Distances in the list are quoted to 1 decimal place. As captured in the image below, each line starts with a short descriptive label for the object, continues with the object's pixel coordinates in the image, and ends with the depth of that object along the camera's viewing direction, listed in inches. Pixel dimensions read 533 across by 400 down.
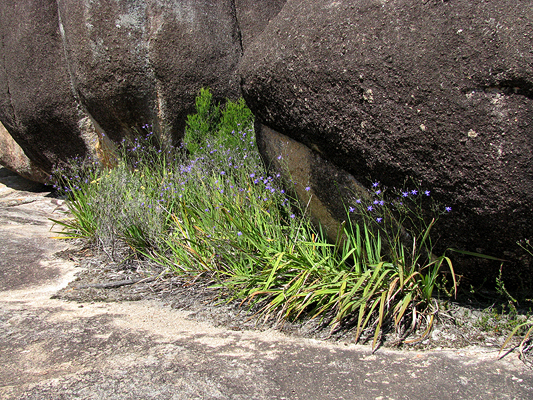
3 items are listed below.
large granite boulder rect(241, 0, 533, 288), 94.7
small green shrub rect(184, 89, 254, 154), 194.2
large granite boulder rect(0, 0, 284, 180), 207.3
